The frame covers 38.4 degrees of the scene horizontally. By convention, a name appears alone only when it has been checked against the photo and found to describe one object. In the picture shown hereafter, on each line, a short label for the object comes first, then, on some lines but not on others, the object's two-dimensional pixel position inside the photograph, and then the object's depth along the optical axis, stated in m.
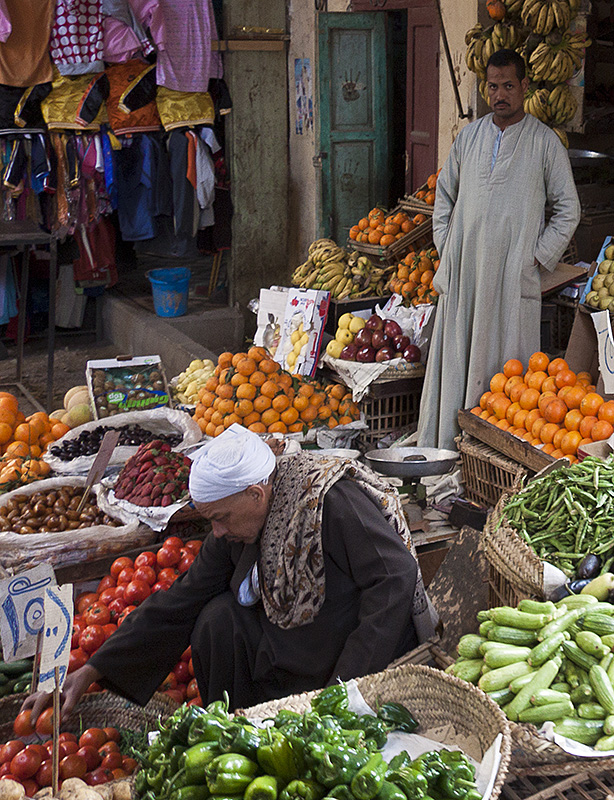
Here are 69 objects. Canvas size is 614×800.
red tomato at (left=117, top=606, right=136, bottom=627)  3.20
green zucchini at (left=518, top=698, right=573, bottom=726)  1.84
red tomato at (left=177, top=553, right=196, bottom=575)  3.46
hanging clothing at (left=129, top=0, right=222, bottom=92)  7.27
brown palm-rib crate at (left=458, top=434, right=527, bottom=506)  3.90
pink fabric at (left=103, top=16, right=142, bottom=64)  7.24
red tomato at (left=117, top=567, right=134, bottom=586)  3.38
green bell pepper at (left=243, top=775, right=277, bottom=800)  1.48
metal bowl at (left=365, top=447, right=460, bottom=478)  3.39
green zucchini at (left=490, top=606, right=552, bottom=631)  2.03
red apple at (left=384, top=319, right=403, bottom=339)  5.09
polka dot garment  7.07
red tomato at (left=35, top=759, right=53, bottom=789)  2.46
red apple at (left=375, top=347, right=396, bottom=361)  4.95
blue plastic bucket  8.03
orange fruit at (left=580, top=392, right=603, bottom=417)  3.69
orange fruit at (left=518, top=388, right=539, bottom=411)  3.96
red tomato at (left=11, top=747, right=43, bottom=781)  2.44
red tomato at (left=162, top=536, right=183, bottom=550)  3.52
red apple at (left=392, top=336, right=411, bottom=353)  5.03
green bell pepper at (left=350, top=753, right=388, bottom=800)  1.48
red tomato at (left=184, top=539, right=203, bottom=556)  3.56
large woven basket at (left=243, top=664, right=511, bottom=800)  1.81
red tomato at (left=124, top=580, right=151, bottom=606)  3.26
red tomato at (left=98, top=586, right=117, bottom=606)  3.31
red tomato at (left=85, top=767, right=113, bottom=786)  2.44
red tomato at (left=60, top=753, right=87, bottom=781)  2.47
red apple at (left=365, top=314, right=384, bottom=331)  5.13
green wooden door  7.20
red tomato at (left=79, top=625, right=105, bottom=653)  3.05
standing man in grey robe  4.29
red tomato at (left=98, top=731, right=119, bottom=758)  2.58
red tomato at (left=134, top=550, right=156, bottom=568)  3.44
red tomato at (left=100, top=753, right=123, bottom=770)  2.53
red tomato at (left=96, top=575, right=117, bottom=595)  3.43
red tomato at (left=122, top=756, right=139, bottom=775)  2.56
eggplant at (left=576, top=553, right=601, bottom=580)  2.30
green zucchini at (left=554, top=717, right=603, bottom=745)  1.81
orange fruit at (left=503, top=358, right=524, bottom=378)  4.24
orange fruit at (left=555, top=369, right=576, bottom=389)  3.94
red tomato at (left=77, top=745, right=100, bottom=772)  2.54
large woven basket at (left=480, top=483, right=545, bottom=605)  2.27
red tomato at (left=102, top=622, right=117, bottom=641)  3.11
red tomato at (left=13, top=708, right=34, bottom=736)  2.55
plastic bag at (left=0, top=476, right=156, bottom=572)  3.47
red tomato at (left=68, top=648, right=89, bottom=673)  2.99
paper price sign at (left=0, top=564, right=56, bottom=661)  2.56
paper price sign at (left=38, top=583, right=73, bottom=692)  2.12
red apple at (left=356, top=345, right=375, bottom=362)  4.96
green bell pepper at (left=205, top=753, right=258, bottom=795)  1.50
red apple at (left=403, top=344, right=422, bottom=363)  4.96
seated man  2.40
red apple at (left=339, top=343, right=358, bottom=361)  5.04
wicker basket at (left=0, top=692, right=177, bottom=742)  2.73
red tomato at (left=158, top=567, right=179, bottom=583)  3.36
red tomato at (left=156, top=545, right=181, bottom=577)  3.46
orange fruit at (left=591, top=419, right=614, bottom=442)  3.57
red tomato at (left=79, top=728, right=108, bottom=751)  2.60
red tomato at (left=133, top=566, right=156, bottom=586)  3.33
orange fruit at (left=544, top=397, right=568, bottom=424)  3.80
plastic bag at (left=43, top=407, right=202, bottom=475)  4.19
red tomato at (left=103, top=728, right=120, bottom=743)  2.67
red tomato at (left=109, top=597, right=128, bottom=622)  3.24
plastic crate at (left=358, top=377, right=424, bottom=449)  4.94
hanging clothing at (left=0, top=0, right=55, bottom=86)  6.99
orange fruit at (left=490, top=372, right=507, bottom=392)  4.22
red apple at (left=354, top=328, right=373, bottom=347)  5.06
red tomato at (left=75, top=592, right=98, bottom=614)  3.40
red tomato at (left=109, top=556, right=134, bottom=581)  3.46
